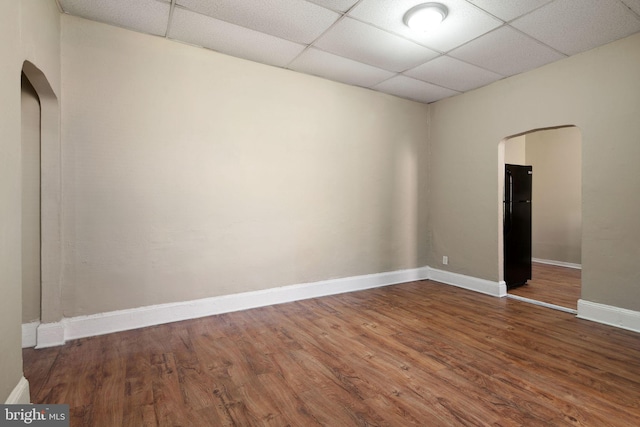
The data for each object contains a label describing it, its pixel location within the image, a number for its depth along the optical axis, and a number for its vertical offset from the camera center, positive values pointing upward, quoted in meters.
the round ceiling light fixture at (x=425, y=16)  2.54 +1.67
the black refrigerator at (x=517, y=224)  4.32 -0.18
